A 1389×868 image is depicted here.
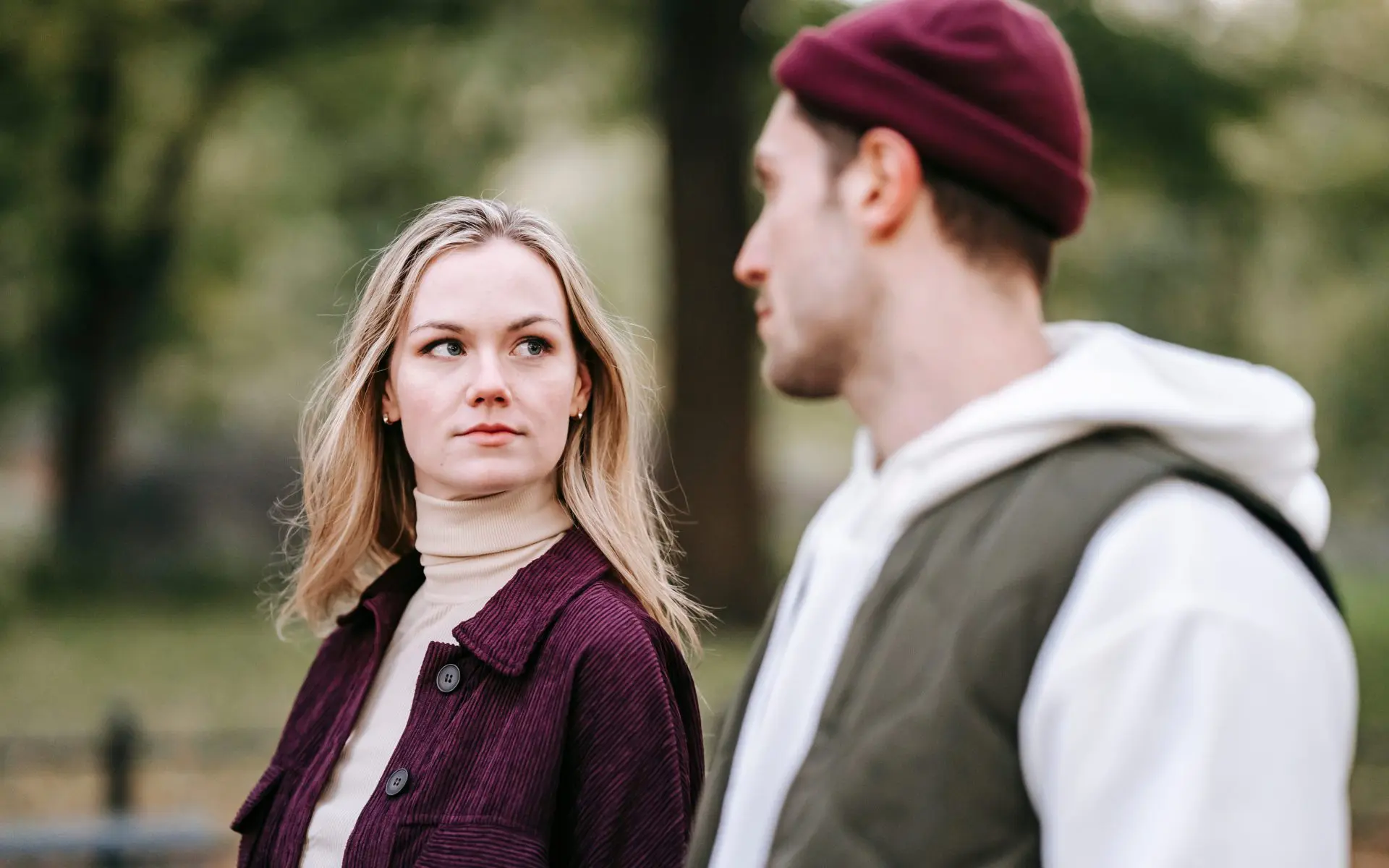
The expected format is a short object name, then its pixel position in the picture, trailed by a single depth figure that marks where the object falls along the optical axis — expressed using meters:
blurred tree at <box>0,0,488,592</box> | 11.77
